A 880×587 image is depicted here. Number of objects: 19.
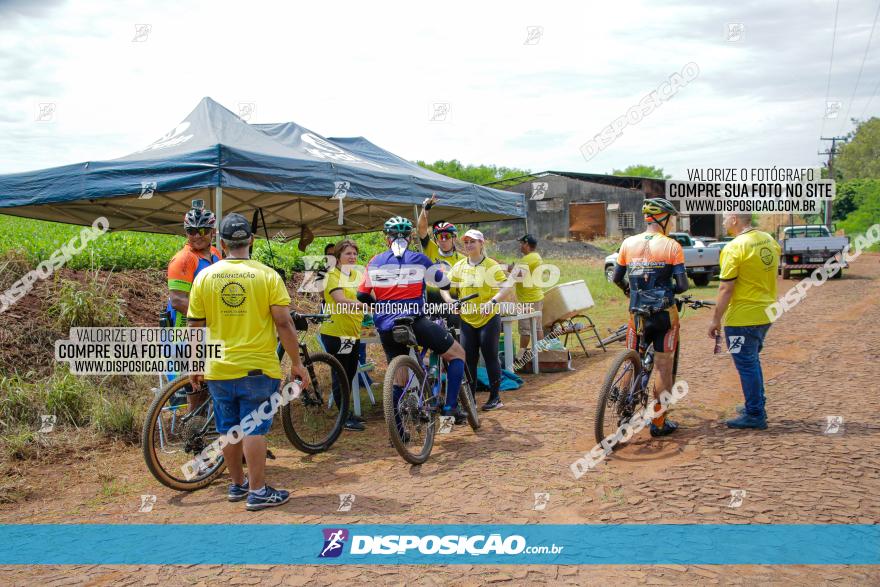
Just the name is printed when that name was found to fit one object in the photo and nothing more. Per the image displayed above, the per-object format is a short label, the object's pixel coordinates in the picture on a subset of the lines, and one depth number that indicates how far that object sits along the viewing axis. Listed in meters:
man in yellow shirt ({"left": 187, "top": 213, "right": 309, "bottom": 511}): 4.53
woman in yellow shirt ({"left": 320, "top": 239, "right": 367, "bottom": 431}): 6.82
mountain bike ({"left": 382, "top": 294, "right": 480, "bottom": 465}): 5.35
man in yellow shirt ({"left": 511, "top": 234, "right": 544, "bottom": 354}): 9.56
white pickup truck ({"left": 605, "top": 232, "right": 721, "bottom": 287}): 22.69
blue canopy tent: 6.27
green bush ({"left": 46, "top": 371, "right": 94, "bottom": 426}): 6.87
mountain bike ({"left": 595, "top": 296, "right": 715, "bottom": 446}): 5.50
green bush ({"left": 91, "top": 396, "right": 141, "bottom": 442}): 6.67
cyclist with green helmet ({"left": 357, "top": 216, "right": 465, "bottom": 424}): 5.94
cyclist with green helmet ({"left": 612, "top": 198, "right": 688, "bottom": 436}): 5.78
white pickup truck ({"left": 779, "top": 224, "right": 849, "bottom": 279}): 22.34
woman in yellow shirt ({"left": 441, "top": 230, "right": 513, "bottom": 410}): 7.18
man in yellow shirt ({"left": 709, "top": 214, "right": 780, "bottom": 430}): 5.94
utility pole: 49.43
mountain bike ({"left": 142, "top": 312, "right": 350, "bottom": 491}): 5.07
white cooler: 10.39
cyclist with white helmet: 5.61
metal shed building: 40.06
